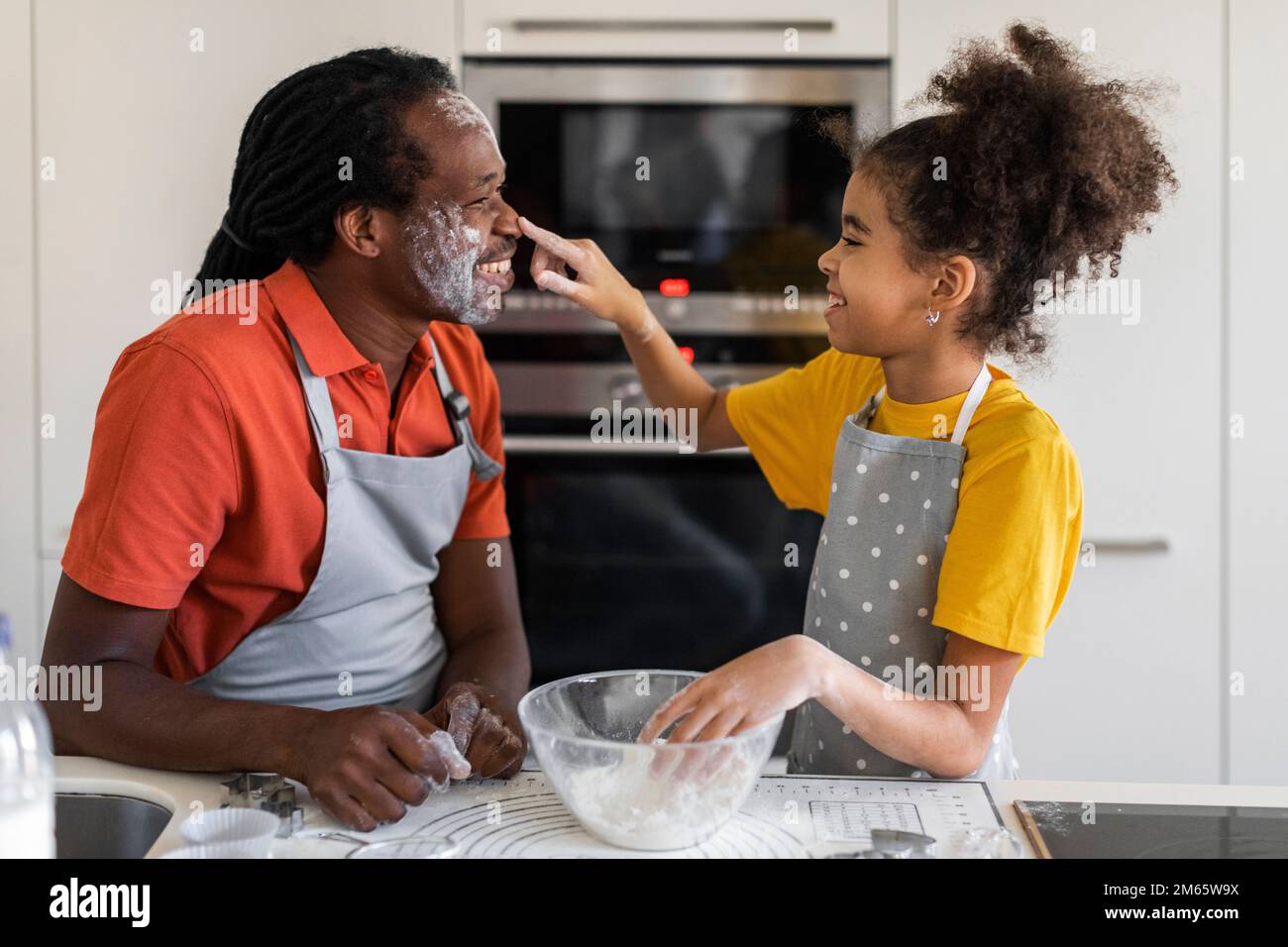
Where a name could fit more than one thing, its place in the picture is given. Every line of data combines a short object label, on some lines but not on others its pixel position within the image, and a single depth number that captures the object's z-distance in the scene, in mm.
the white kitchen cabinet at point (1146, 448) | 2121
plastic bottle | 732
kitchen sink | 1072
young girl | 1138
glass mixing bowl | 911
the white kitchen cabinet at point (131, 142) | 2176
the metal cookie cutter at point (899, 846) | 915
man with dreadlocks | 1088
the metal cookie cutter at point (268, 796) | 961
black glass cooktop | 946
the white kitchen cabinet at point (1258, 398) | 2107
